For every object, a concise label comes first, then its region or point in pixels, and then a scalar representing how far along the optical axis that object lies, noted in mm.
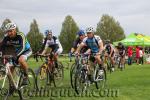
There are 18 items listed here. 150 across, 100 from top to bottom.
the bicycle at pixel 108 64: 24336
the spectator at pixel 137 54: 42628
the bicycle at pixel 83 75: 13297
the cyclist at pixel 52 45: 15977
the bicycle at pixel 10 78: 10820
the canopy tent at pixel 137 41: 47969
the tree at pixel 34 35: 92931
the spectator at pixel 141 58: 42503
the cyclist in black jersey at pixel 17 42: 11297
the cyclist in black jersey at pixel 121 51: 29358
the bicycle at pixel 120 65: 28766
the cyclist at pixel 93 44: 14336
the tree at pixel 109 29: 98375
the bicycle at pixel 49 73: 14718
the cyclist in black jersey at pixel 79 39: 17986
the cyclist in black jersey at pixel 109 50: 26219
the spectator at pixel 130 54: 41297
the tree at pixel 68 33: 96562
